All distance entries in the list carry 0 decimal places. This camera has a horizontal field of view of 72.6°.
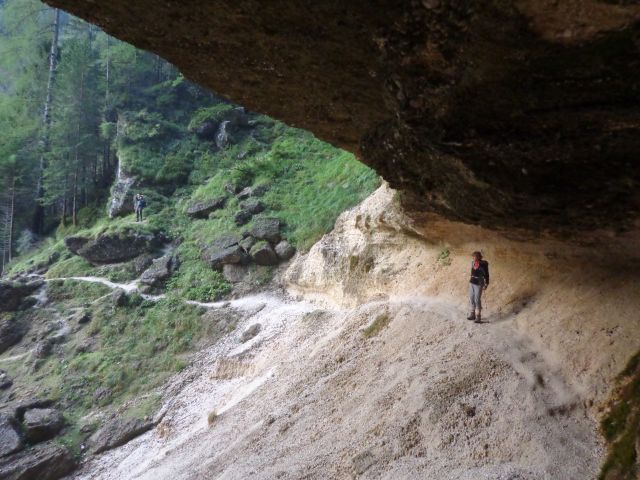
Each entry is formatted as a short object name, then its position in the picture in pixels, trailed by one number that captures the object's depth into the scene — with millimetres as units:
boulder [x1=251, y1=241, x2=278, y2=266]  18234
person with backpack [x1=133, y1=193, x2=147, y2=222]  23391
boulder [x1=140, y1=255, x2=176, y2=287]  19344
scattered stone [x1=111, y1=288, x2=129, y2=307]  18422
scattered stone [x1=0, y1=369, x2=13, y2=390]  16222
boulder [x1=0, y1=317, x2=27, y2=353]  18250
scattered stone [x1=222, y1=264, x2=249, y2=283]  18234
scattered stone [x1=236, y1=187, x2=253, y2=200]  22234
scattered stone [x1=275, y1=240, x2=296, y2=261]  18250
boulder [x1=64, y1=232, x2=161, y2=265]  21438
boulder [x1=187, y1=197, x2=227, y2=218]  22844
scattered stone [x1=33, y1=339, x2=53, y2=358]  17128
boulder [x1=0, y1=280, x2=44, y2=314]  19203
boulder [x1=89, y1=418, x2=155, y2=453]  12945
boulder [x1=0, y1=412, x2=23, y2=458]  13000
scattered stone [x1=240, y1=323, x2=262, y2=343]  14711
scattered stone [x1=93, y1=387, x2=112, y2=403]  14922
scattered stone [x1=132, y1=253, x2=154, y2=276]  20500
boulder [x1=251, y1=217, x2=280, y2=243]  18828
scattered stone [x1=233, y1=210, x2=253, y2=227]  20438
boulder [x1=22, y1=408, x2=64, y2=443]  13609
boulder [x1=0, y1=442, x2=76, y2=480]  12461
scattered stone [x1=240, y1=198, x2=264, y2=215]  20672
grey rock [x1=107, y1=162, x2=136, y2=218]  25375
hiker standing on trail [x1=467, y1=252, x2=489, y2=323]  7711
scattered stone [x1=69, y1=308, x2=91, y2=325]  18344
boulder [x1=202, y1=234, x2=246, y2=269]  18672
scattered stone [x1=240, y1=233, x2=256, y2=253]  18906
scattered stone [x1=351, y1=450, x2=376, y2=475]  6070
